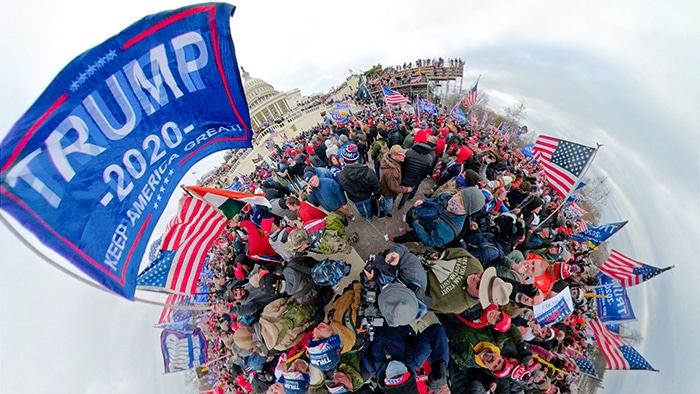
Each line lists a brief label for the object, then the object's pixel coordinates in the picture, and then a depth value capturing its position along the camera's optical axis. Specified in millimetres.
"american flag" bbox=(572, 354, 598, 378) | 7718
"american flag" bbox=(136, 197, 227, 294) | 5250
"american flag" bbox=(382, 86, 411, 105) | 12414
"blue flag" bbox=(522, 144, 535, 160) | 14197
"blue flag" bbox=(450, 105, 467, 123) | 15516
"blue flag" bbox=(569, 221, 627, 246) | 8586
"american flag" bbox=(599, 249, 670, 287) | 7105
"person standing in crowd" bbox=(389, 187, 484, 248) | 5113
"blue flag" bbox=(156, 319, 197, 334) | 8055
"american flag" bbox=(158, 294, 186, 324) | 8577
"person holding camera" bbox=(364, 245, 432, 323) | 4574
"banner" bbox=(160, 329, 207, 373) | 7699
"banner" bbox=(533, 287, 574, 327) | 4473
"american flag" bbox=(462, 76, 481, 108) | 15482
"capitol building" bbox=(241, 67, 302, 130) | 36125
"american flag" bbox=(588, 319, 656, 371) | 6711
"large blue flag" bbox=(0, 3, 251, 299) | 2764
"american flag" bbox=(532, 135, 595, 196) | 6984
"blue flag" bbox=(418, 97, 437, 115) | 15078
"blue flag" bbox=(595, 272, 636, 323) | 7488
